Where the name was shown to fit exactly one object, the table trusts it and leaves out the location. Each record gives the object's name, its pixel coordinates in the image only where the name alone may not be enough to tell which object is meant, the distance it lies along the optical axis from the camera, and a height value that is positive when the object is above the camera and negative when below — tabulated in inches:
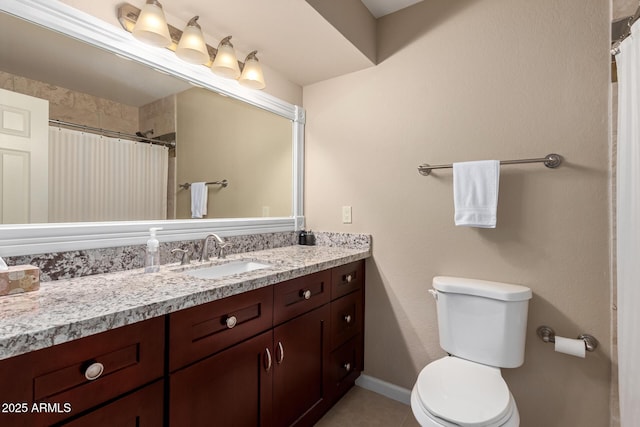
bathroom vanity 27.1 -16.2
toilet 41.7 -25.8
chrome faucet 59.5 -6.7
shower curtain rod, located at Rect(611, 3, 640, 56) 42.0 +27.7
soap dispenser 50.8 -7.4
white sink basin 56.5 -11.1
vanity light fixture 50.6 +32.2
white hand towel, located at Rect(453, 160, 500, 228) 58.3 +4.4
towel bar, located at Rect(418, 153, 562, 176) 55.2 +10.2
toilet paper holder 52.4 -22.1
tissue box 35.5 -8.2
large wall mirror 42.3 +14.3
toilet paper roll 51.3 -22.7
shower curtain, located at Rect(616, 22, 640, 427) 39.5 -1.4
